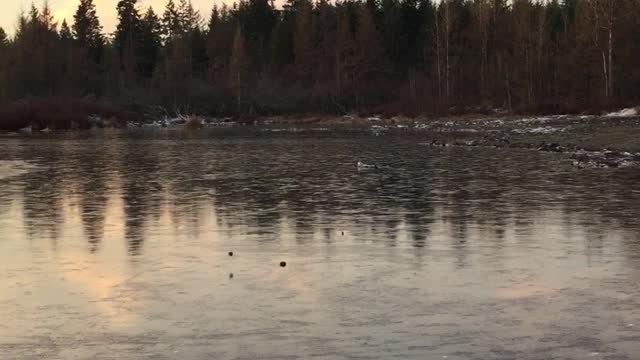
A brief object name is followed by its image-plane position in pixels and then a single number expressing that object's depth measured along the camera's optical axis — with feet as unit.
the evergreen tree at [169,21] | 437.50
